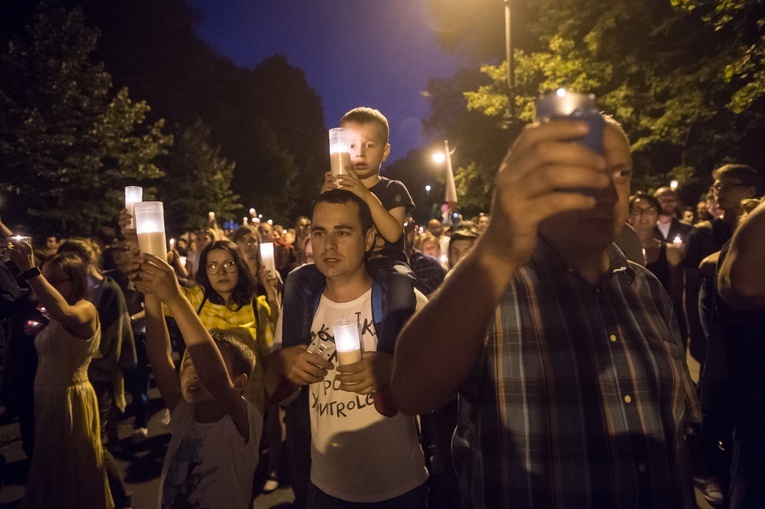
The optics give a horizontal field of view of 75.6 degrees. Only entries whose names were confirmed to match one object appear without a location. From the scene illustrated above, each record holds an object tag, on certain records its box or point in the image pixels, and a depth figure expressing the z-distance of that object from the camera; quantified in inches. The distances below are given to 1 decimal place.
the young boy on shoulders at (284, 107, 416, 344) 105.7
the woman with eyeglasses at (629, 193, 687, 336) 232.5
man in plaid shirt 52.2
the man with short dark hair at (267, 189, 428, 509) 95.3
